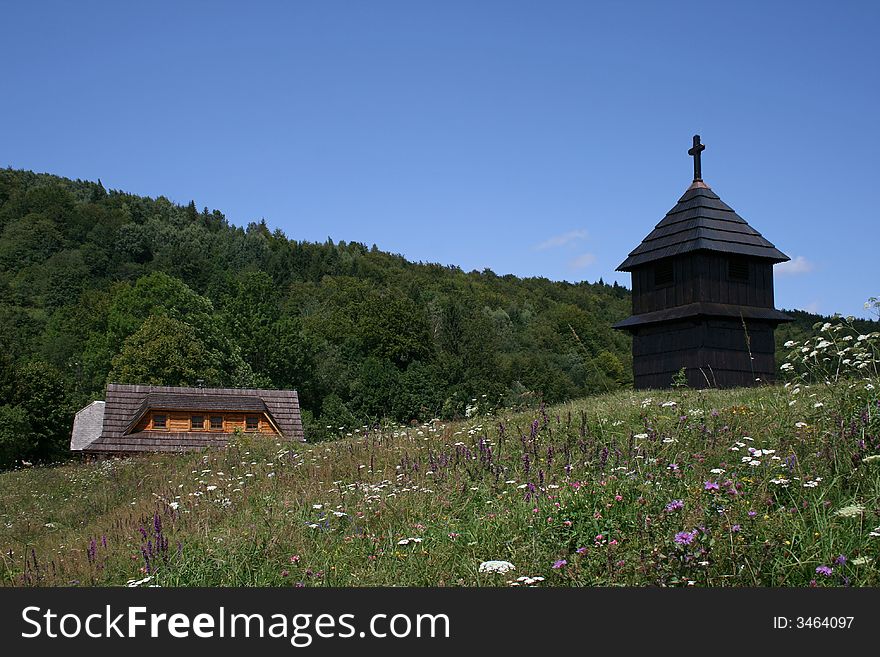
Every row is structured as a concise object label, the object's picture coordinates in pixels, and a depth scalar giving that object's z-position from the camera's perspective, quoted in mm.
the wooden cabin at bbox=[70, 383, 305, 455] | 38250
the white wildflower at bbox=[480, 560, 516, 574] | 6066
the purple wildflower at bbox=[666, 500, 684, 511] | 6165
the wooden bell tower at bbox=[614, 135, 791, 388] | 23172
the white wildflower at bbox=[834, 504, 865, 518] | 5980
